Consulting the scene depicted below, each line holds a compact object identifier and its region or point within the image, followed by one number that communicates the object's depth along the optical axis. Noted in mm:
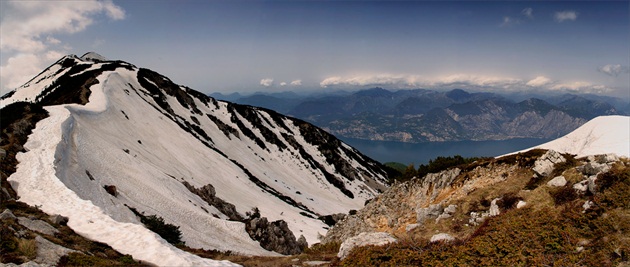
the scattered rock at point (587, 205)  11641
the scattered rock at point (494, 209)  16512
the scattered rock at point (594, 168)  14187
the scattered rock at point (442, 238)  12245
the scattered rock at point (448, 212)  18672
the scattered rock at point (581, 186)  13586
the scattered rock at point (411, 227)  19416
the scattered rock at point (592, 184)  12880
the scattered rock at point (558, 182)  15584
